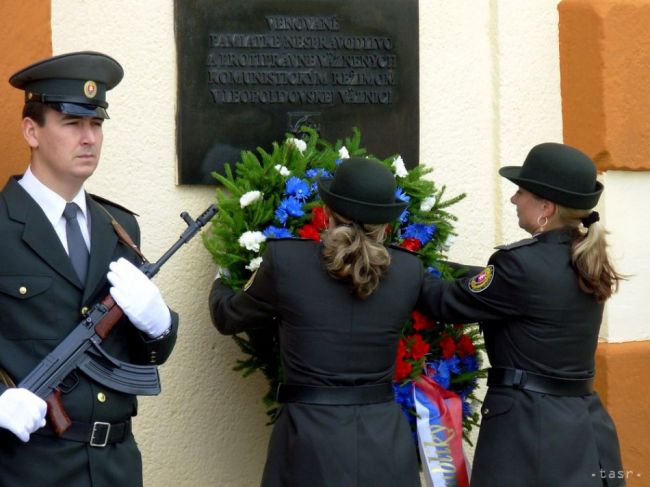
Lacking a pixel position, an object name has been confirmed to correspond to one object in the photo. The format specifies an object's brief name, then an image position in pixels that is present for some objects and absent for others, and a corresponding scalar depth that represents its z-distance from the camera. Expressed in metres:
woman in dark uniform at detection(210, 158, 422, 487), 6.05
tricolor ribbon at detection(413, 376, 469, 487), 6.88
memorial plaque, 7.59
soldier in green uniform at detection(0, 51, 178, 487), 5.35
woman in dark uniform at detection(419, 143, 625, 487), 6.54
